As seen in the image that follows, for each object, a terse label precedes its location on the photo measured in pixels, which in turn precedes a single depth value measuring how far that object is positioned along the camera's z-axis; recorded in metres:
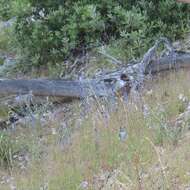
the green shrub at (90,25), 8.74
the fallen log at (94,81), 7.64
